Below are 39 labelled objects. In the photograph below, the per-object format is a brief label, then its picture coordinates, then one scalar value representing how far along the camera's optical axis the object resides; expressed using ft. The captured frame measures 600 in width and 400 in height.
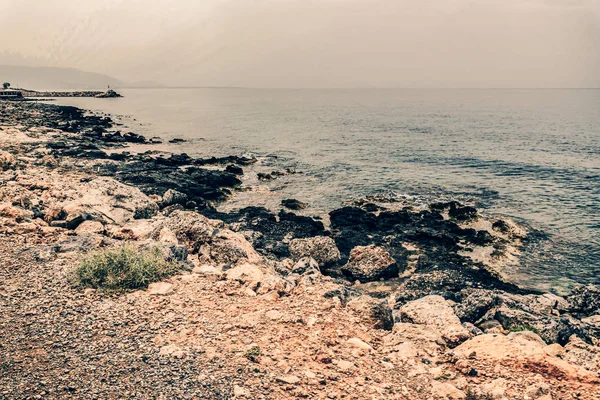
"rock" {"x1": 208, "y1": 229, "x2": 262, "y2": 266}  46.38
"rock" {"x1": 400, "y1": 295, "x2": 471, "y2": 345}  30.96
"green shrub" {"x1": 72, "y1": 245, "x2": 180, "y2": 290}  32.89
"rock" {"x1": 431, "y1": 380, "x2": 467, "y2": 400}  23.26
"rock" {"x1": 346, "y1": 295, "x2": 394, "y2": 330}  32.17
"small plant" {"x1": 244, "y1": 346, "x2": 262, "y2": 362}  25.03
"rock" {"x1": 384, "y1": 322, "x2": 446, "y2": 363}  27.58
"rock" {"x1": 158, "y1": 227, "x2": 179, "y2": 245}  45.94
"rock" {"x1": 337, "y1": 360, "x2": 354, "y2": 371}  24.99
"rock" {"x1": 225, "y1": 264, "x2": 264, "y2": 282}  36.86
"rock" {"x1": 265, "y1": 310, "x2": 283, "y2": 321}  29.96
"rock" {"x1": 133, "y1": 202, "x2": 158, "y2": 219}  65.07
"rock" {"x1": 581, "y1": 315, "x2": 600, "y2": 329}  42.72
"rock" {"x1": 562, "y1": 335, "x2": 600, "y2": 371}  27.25
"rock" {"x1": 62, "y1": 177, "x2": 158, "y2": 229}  51.68
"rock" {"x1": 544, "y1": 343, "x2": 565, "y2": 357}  26.61
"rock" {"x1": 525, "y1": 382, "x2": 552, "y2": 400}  22.61
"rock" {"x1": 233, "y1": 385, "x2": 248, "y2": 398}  21.76
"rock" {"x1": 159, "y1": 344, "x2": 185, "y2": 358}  24.94
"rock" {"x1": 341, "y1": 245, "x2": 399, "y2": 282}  57.21
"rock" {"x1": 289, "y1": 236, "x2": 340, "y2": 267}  60.85
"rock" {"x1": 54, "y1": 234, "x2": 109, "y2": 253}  39.45
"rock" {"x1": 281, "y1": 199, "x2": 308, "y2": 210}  89.92
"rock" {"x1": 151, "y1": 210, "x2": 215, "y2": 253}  49.29
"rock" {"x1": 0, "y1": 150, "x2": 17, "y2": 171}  82.69
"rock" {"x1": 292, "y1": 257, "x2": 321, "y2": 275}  51.87
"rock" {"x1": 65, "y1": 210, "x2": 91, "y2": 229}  47.50
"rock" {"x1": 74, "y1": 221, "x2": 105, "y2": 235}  46.24
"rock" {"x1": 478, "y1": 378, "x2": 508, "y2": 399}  23.15
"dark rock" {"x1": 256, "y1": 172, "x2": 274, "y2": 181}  117.39
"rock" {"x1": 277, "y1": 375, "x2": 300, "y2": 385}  23.03
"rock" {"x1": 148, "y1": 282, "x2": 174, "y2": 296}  32.76
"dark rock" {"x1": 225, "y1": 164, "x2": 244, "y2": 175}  121.80
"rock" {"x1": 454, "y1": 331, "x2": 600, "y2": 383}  24.35
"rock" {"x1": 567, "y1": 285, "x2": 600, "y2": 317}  48.11
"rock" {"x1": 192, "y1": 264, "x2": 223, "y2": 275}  38.50
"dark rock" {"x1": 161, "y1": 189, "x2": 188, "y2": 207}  83.05
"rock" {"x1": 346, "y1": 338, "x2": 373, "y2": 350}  27.83
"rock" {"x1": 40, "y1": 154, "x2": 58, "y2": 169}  104.21
